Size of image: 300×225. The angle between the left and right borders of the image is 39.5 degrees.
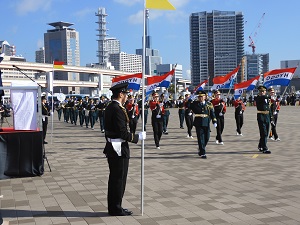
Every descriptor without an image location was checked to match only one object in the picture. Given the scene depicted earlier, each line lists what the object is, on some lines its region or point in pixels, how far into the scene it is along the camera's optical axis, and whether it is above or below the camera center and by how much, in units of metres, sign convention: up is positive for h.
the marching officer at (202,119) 11.84 -0.54
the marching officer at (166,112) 20.02 -0.59
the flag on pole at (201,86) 23.48 +0.84
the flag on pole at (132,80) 13.59 +0.71
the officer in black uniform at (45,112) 15.58 -0.40
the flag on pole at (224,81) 21.36 +1.03
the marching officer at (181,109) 23.14 -0.47
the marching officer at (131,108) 17.95 -0.31
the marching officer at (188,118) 18.05 -0.78
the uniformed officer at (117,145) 6.20 -0.65
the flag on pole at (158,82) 16.45 +0.75
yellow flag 6.33 +1.47
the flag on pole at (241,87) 20.03 +0.65
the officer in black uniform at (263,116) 12.50 -0.48
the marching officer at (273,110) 15.67 -0.39
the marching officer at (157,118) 14.43 -0.61
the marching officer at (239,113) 18.14 -0.54
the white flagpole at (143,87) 6.11 +0.21
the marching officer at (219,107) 16.03 -0.25
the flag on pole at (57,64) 22.55 +2.02
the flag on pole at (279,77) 15.95 +0.92
